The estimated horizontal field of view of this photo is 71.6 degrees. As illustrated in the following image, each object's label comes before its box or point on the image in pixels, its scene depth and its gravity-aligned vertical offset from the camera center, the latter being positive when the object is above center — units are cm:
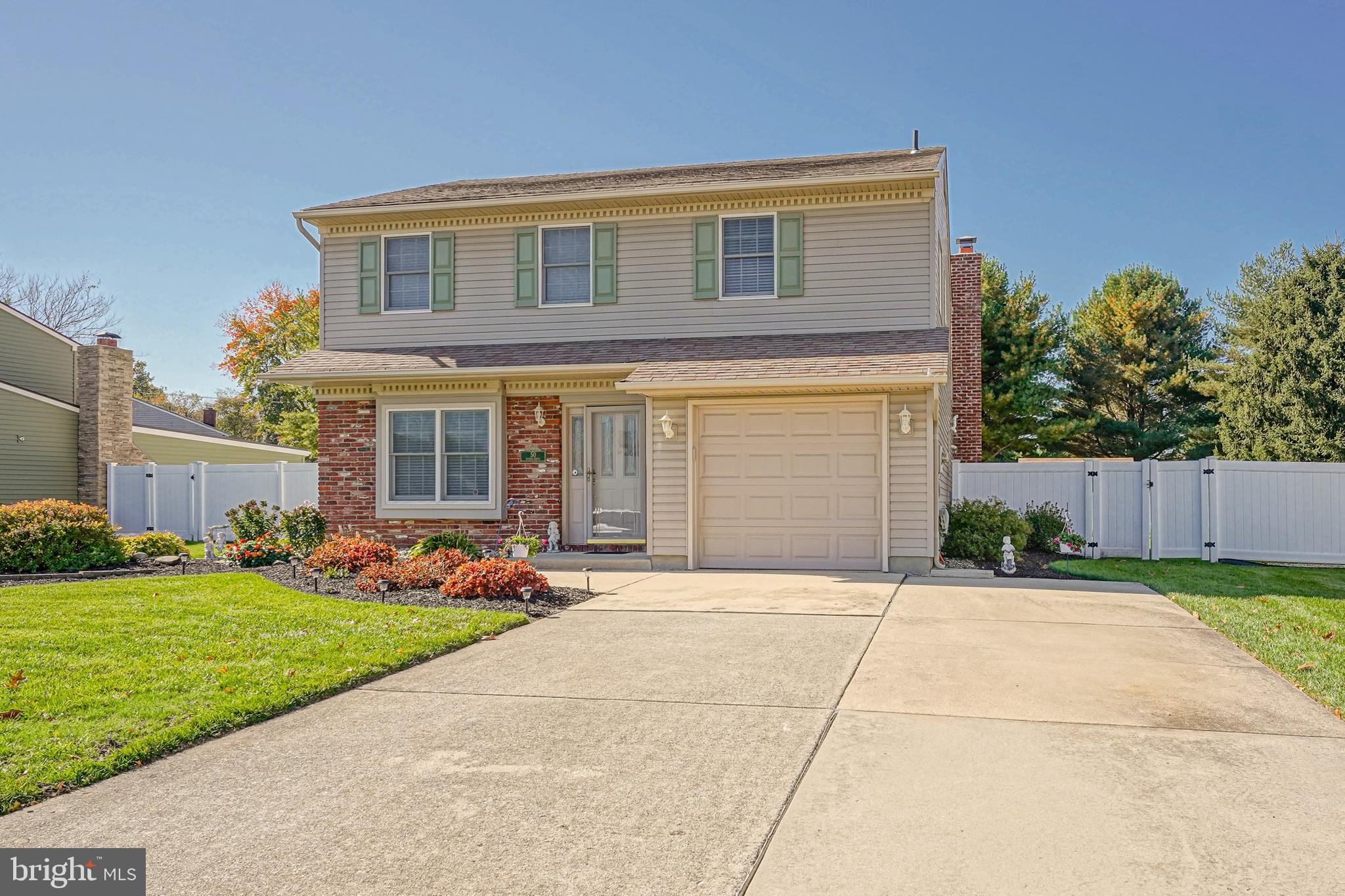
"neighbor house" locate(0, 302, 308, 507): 2005 +121
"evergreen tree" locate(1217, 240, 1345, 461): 2283 +247
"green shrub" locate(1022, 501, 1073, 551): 1514 -96
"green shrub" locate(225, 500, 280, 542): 1334 -80
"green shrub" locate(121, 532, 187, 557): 1292 -108
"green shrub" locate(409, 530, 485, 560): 1264 -108
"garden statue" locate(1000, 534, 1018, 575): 1230 -125
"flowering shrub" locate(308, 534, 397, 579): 1091 -107
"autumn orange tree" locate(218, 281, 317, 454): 3691 +529
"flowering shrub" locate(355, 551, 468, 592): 988 -115
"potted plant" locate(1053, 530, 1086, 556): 1485 -122
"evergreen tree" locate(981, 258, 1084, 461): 2953 +299
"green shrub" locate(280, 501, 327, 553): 1380 -90
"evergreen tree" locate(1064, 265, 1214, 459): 3075 +324
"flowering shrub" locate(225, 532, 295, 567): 1200 -112
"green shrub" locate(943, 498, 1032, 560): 1321 -94
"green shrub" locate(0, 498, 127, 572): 1167 -94
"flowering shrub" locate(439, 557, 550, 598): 934 -116
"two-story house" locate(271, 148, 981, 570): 1223 +147
